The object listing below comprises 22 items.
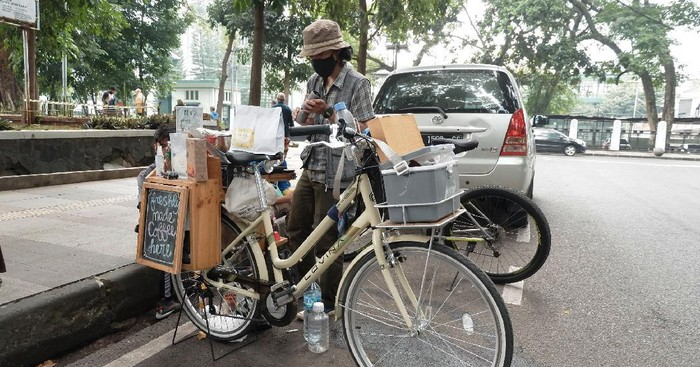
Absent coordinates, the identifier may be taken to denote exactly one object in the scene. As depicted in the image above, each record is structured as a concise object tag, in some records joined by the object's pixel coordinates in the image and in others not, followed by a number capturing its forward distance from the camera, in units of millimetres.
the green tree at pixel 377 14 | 8922
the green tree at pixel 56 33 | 9867
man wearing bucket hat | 2754
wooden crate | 2477
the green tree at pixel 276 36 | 16078
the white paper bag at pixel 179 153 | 2514
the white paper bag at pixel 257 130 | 2421
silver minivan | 4578
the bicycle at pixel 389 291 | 2023
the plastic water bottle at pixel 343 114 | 2211
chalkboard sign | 2480
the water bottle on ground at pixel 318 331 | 2594
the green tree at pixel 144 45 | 24422
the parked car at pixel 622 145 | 25766
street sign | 6688
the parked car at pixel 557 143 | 22016
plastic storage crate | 1910
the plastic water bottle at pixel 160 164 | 2692
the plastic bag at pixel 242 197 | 2607
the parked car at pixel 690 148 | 25000
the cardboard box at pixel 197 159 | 2414
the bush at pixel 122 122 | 8781
